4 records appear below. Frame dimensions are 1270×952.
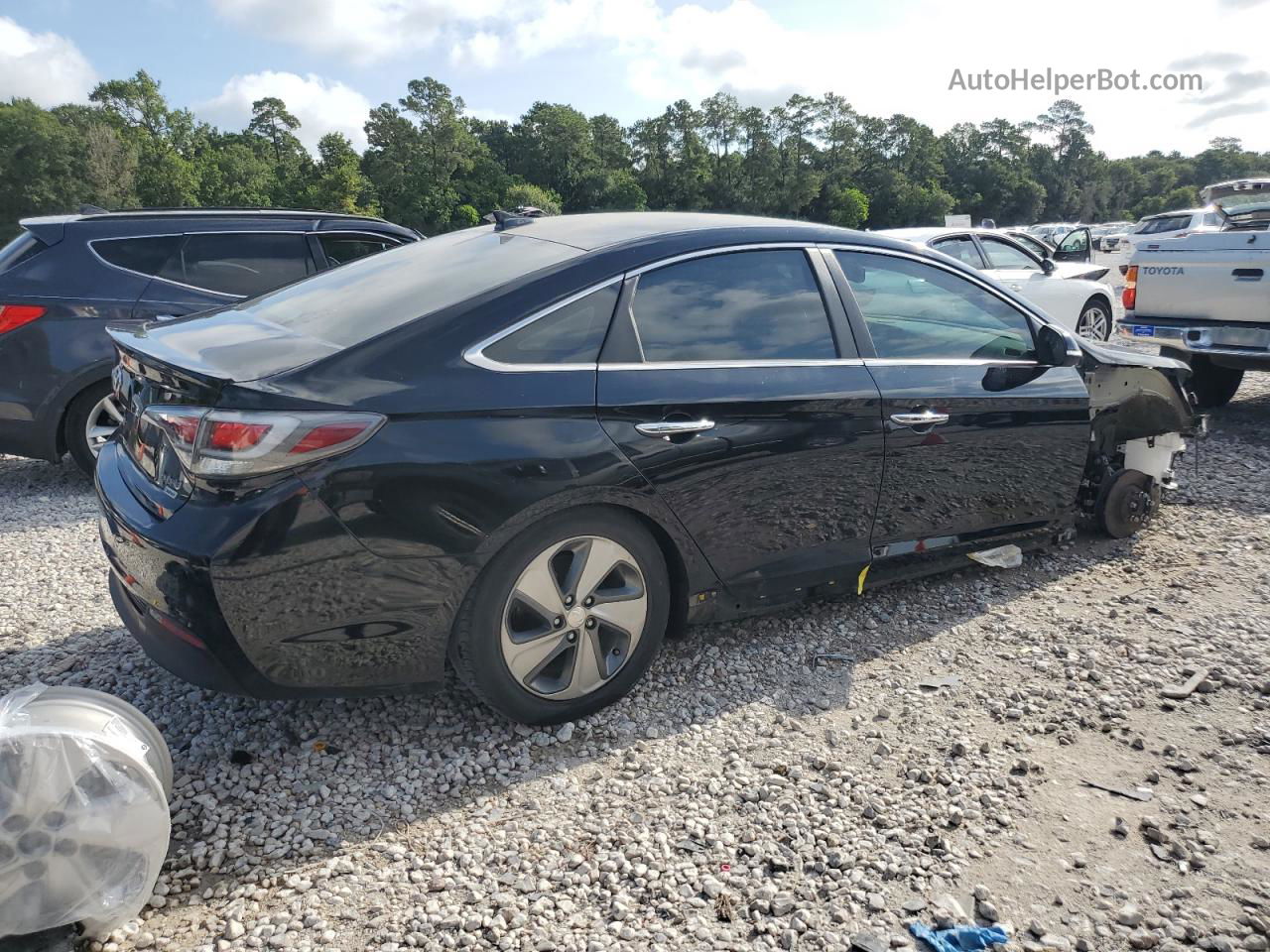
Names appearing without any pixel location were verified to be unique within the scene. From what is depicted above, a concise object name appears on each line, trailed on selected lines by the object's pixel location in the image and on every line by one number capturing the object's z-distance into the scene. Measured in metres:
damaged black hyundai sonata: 2.58
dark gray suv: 5.71
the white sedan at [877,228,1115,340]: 9.47
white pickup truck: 7.10
